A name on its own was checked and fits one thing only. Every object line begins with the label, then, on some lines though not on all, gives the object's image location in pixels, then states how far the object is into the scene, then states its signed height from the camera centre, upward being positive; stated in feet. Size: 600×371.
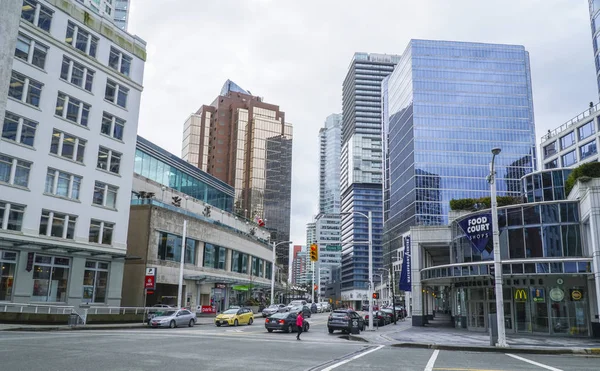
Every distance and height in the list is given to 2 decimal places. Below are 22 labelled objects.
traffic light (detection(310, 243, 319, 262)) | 134.57 +9.38
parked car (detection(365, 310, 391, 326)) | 145.24 -9.01
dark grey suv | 108.27 -7.02
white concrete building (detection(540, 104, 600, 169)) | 251.39 +82.74
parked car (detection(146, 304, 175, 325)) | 125.04 -7.54
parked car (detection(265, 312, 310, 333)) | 105.40 -7.60
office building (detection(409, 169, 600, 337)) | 102.12 +5.01
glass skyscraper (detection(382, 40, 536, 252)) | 425.28 +145.55
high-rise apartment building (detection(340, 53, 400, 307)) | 639.07 -4.70
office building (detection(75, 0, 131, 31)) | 436.35 +236.98
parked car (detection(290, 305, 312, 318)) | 179.88 -9.04
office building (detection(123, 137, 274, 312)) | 163.43 +16.67
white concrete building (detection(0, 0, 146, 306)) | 118.21 +32.47
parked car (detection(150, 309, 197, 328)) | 114.01 -8.22
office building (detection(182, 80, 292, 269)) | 482.69 +132.08
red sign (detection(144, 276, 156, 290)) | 130.41 +0.22
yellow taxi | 125.59 -8.32
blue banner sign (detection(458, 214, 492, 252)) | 88.40 +11.04
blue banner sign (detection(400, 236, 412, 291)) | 152.38 +3.83
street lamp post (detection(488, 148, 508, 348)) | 76.64 +3.68
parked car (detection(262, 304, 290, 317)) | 176.10 -8.49
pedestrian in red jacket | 90.66 -6.57
